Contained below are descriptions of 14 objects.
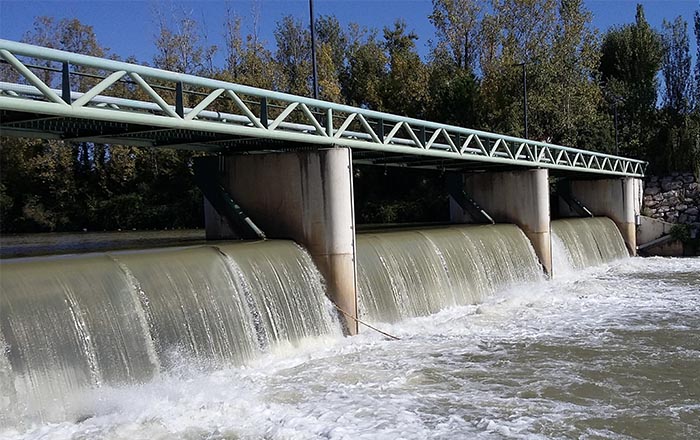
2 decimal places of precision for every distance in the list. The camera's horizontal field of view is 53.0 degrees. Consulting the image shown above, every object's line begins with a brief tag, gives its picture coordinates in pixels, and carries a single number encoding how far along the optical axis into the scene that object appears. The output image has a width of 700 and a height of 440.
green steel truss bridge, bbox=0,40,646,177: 9.50
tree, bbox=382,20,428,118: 49.81
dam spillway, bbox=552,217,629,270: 27.03
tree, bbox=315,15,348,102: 48.16
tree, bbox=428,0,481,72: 47.03
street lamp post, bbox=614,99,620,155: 42.84
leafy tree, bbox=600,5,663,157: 46.55
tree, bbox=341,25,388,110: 52.41
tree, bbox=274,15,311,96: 49.40
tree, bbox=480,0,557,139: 44.91
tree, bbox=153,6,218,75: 47.86
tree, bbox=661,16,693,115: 44.16
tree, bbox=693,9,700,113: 43.59
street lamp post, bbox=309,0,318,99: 16.67
